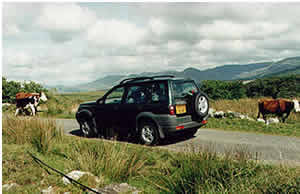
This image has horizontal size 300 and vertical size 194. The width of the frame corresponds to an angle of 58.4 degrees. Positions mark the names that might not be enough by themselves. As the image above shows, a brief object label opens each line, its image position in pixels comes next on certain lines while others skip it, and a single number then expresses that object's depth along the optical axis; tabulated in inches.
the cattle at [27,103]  658.3
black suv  310.7
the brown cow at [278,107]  492.1
